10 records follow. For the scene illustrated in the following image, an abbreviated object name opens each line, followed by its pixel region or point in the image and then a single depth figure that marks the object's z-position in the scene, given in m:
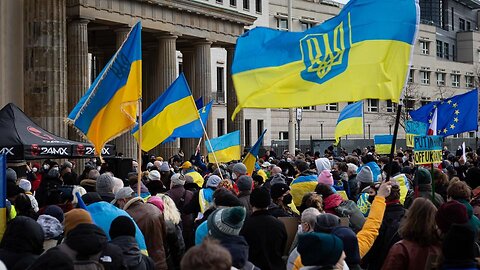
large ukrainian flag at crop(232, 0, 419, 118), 8.69
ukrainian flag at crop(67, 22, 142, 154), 11.04
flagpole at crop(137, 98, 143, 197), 10.03
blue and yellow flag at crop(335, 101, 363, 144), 25.17
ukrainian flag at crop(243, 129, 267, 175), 16.23
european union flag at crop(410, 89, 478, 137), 19.11
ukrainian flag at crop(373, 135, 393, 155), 25.75
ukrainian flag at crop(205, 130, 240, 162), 19.98
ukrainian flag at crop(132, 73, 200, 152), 15.48
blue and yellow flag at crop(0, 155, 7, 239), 8.41
